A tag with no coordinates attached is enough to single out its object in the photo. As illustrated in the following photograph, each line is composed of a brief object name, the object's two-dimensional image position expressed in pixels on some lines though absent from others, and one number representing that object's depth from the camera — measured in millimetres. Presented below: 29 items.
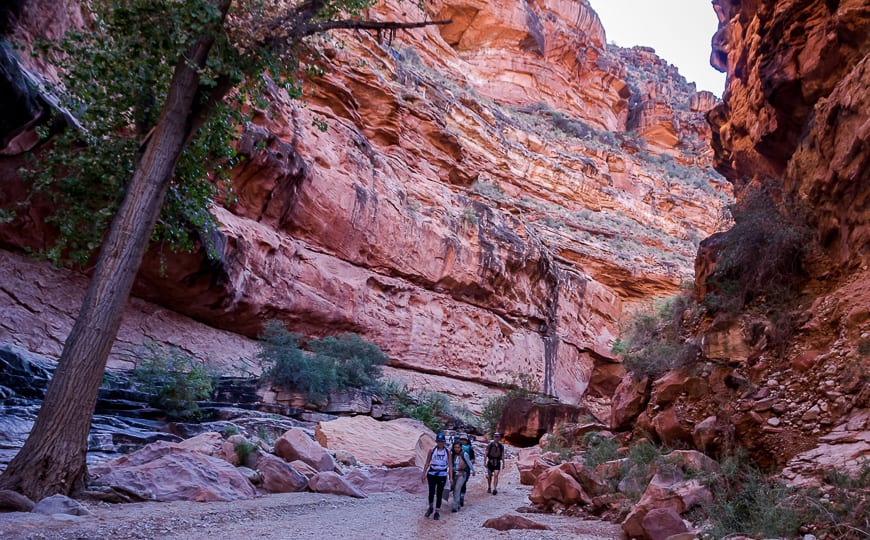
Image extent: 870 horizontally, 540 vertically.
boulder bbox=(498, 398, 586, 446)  19891
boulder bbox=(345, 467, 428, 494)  10055
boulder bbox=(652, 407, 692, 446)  9696
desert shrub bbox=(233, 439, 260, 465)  9055
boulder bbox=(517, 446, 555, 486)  11814
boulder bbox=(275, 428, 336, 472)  9977
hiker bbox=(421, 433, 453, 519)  7867
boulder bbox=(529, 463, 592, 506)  8492
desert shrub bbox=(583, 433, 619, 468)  11109
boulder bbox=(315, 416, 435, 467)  12461
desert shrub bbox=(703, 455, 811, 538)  5070
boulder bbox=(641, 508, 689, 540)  5676
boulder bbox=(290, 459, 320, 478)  9297
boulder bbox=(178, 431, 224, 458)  9078
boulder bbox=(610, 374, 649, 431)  11914
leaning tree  6258
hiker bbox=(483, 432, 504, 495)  11203
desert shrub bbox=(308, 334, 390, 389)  18406
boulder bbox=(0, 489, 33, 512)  5414
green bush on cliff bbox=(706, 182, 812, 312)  9672
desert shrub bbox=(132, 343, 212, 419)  11570
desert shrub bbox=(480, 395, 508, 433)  21594
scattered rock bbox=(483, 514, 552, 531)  6797
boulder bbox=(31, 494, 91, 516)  5543
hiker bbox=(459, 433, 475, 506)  10291
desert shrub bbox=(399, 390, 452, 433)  18875
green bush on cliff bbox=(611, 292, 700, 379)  10906
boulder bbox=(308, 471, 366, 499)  8859
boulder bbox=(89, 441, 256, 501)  6828
